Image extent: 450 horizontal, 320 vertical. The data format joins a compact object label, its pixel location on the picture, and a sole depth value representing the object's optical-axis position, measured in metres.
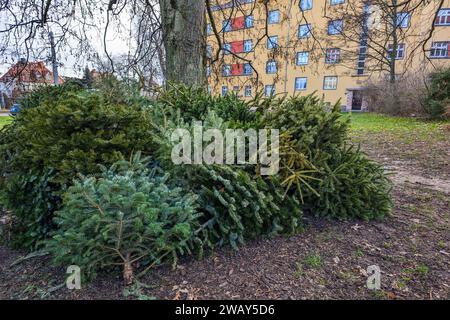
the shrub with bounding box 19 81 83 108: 3.78
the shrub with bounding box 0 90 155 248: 2.12
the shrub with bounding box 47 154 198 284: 1.61
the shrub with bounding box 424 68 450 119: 11.23
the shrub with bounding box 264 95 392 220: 2.49
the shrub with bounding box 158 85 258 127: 3.04
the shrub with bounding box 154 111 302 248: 2.09
